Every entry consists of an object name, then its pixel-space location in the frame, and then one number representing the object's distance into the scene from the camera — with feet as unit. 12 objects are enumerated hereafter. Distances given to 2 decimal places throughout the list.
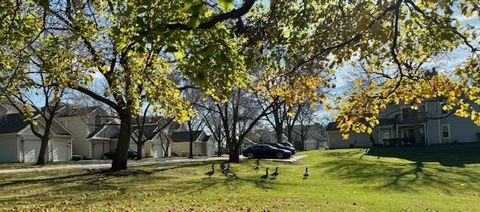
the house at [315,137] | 420.36
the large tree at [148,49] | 24.08
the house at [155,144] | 246.12
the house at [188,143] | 298.97
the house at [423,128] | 196.13
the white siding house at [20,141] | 167.12
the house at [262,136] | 358.10
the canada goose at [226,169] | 92.11
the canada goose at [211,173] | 88.02
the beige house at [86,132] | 211.82
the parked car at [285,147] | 155.96
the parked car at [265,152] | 143.54
